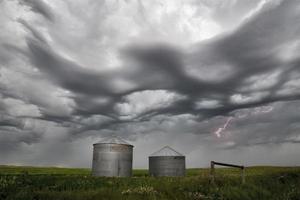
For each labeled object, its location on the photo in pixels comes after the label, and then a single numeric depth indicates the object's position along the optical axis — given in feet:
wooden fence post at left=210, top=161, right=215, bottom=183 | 36.40
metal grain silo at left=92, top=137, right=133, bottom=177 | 79.69
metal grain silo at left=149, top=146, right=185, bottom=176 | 87.38
